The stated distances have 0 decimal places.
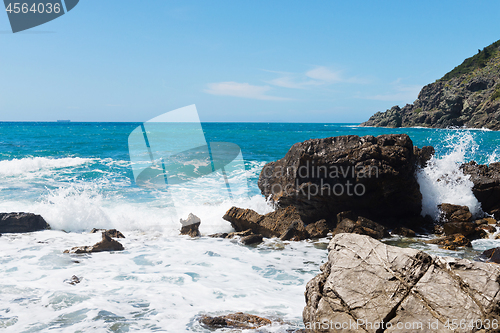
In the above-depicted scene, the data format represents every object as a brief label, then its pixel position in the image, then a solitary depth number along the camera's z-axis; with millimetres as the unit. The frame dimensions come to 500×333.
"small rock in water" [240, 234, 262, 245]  7691
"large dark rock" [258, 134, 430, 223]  8203
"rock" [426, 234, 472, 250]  6948
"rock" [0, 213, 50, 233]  8102
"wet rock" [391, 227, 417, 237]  7844
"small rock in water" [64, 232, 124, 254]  6891
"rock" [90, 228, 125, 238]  8038
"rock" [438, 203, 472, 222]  8117
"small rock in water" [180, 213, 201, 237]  8508
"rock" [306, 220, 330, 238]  7906
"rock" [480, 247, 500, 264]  5664
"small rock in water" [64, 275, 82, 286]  5305
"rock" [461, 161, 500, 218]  9172
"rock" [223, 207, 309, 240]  7902
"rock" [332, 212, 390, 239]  7438
